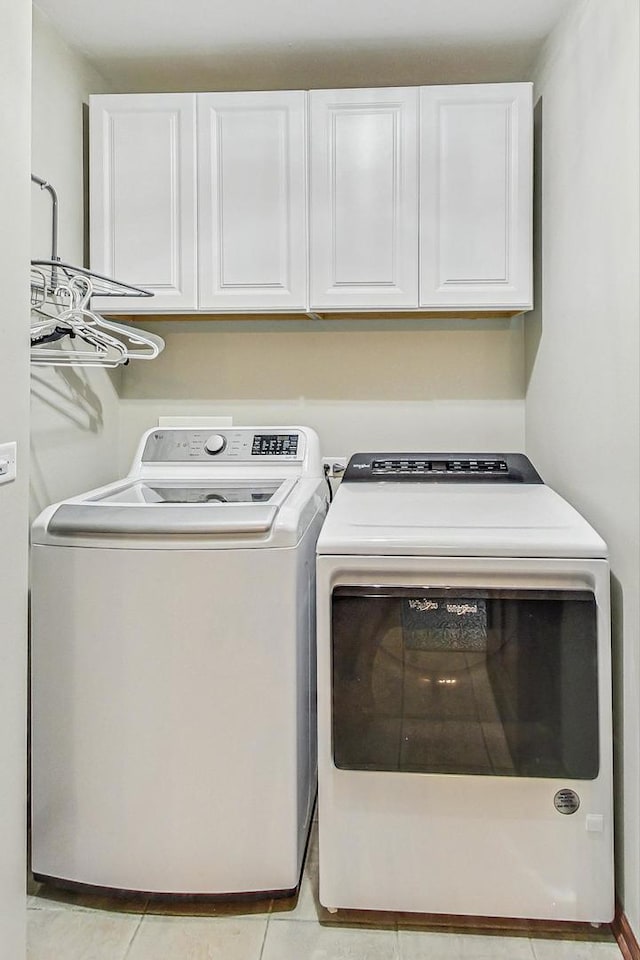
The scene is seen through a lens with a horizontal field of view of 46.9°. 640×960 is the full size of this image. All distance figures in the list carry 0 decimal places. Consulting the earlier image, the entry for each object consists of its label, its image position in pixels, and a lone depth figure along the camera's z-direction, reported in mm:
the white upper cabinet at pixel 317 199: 2309
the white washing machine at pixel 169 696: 1746
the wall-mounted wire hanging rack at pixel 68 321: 1748
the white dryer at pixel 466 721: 1687
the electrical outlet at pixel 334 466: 2676
